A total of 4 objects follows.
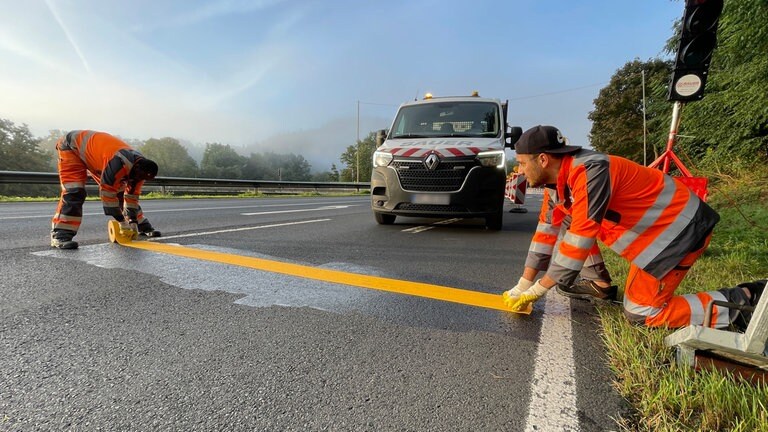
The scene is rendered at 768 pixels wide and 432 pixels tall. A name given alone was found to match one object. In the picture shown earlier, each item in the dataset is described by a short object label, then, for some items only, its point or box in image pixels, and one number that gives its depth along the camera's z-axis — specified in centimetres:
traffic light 316
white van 505
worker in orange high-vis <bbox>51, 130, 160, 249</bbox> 364
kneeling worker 185
